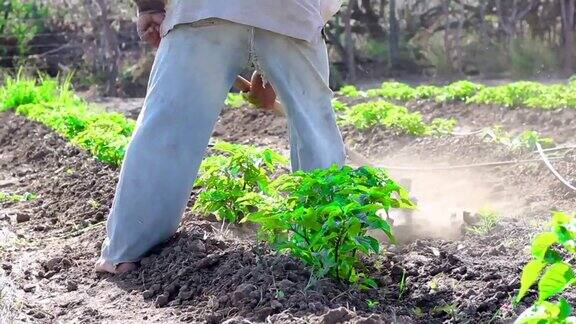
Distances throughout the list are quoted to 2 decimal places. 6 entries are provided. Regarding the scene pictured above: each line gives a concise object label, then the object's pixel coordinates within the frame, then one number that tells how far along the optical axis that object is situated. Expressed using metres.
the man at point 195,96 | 4.18
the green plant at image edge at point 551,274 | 2.21
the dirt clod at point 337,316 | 2.98
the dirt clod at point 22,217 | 5.46
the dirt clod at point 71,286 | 4.02
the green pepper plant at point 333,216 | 3.41
